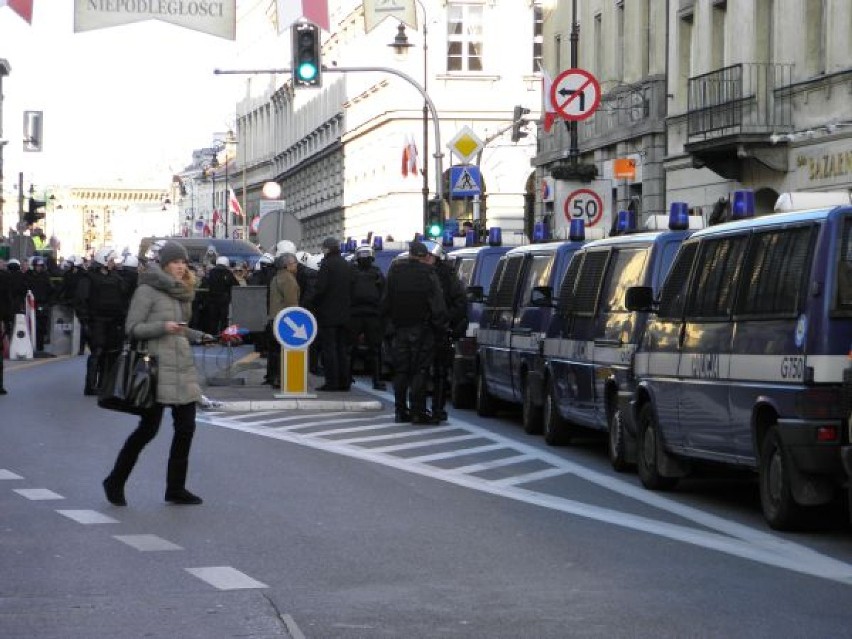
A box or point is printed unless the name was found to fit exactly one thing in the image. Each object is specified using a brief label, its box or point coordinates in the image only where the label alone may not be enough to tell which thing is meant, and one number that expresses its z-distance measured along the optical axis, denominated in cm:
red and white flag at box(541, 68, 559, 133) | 4241
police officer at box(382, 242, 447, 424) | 2167
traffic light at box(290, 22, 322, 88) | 3106
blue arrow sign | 2442
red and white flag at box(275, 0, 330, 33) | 2661
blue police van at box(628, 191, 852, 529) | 1180
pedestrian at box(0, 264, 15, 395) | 2675
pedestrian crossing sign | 4141
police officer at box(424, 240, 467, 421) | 2192
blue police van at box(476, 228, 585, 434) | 2036
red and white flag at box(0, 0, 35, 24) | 2233
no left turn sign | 3106
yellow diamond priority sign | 4075
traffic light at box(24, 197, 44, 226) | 5359
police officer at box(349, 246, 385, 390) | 2762
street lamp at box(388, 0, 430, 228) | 5156
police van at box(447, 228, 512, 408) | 2430
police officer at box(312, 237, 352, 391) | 2664
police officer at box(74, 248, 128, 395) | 2683
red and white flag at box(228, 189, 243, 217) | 6944
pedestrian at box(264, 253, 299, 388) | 2698
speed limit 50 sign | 3042
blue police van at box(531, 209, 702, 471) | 1655
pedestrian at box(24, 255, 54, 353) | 4266
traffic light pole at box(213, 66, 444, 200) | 3641
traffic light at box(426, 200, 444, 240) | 4400
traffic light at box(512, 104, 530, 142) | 5394
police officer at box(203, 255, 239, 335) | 3559
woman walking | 1357
